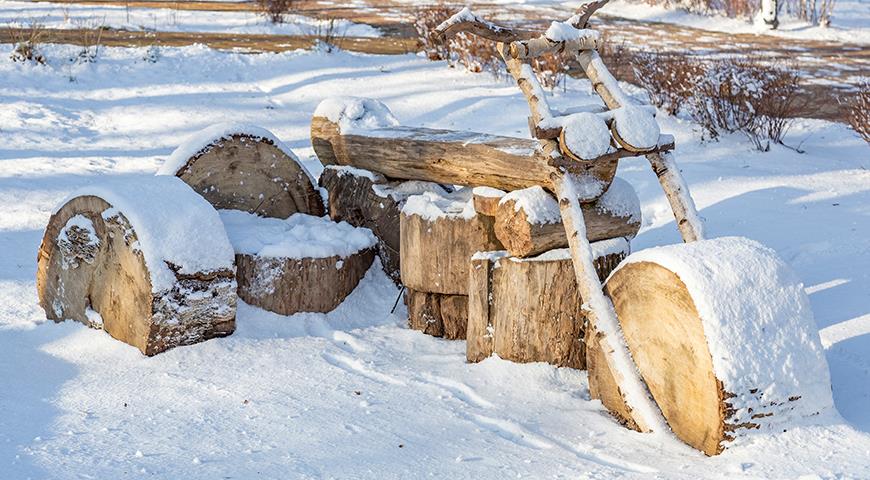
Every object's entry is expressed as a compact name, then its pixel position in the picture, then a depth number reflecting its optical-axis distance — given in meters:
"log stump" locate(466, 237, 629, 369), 4.25
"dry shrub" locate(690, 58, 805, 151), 8.53
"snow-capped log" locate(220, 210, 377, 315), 4.80
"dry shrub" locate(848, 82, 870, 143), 7.97
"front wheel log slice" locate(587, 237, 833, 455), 3.29
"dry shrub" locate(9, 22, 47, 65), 11.33
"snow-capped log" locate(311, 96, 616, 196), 4.50
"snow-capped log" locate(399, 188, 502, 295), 4.62
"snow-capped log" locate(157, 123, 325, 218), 5.21
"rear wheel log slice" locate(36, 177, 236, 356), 4.32
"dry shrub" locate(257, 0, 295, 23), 17.22
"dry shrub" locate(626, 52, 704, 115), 9.20
